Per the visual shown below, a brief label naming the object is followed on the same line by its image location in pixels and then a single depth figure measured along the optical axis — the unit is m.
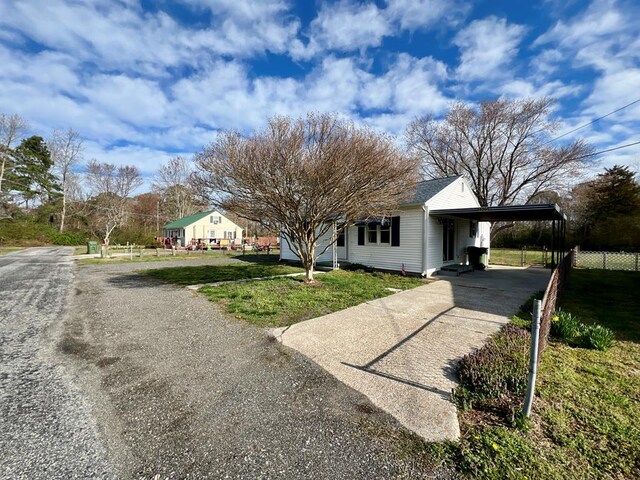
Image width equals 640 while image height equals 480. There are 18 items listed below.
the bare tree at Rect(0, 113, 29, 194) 28.38
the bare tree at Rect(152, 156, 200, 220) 35.16
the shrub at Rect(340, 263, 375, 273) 12.22
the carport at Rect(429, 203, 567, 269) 8.48
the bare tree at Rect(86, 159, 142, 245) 31.41
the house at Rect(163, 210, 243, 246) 33.47
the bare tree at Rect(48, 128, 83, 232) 33.81
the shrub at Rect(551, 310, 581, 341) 4.55
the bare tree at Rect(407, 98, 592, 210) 19.41
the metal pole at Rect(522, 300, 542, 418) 2.34
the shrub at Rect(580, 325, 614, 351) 4.17
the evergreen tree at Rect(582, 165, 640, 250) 20.36
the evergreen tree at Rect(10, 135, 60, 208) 32.34
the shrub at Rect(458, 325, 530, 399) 2.92
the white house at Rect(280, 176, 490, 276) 10.90
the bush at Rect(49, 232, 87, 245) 33.31
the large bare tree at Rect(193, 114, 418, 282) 7.12
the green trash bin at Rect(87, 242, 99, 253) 21.52
